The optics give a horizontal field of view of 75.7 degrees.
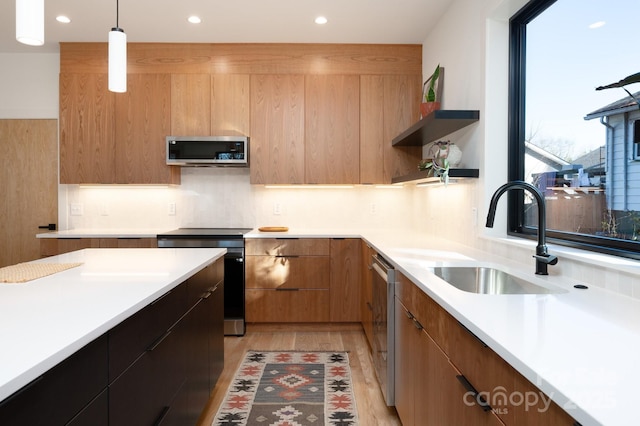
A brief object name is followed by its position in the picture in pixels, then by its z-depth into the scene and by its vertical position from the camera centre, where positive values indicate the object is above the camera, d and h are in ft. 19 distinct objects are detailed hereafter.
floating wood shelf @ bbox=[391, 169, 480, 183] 8.42 +0.70
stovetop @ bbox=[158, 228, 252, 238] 11.51 -0.75
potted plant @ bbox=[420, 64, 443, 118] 10.32 +2.89
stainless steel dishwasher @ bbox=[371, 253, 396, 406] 7.18 -2.20
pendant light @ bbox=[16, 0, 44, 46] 4.36 +1.98
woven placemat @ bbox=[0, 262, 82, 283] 4.97 -0.87
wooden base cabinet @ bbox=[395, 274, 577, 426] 2.87 -1.60
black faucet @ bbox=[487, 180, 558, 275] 5.47 -0.22
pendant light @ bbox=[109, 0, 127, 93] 5.85 +2.10
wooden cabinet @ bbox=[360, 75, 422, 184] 12.87 +2.68
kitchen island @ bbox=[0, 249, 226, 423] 2.75 -0.95
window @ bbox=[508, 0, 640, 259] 5.30 +1.32
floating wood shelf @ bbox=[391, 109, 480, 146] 8.44 +1.91
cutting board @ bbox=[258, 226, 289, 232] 12.56 -0.68
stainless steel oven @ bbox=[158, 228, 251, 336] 11.57 -1.63
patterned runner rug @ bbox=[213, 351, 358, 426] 7.23 -3.69
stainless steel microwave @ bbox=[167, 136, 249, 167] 12.28 +1.70
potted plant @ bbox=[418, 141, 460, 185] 8.39 +0.95
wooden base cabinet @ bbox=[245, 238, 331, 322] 11.91 -2.10
